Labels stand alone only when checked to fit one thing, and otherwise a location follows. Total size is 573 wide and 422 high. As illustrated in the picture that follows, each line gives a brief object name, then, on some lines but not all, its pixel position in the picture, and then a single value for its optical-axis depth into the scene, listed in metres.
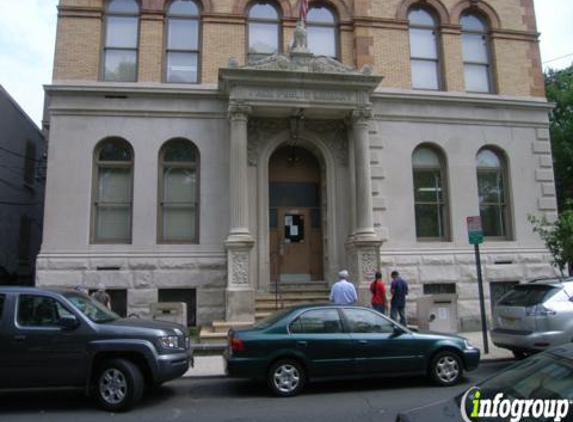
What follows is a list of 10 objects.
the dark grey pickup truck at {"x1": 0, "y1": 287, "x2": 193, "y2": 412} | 7.27
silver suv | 9.09
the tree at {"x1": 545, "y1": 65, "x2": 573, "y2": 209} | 25.34
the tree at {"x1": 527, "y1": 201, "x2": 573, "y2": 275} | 12.70
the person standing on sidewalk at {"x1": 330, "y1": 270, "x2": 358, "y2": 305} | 12.09
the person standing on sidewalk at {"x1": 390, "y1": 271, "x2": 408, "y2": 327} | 13.09
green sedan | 7.89
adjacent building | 20.78
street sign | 11.84
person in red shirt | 12.80
